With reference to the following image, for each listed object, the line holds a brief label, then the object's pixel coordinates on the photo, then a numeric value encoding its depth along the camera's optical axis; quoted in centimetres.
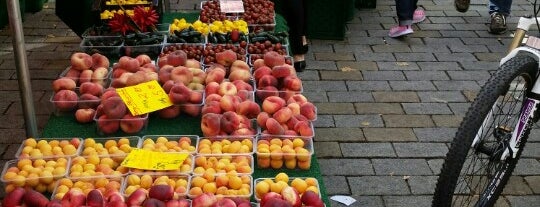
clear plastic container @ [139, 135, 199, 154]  257
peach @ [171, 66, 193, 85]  308
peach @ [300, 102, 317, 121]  285
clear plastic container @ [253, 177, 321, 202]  231
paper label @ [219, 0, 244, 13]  455
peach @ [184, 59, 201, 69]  334
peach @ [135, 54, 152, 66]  338
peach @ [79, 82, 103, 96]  304
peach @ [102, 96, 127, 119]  275
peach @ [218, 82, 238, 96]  301
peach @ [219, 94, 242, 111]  286
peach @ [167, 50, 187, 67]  330
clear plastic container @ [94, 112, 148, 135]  278
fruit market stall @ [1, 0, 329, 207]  228
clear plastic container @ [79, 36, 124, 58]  371
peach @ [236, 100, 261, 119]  284
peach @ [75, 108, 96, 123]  288
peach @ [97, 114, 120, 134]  277
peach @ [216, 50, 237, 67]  342
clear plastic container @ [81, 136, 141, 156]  254
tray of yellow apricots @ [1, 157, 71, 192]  229
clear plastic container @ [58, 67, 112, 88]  317
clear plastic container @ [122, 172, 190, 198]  228
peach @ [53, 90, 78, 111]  294
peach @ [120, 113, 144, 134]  279
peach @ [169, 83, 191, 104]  292
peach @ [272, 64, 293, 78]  318
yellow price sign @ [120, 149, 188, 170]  240
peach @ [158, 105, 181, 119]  295
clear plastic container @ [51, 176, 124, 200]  225
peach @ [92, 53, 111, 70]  334
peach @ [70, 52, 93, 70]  323
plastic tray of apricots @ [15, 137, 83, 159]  250
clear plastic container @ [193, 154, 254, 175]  243
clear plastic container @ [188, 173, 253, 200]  226
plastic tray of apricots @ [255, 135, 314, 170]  252
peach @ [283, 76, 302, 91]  312
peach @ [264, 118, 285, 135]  268
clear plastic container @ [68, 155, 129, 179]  236
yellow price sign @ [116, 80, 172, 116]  284
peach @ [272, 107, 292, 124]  275
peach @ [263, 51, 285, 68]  334
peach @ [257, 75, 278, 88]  313
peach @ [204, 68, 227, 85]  316
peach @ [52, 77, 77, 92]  305
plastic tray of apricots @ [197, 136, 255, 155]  256
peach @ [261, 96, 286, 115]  284
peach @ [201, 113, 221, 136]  267
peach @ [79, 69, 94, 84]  316
